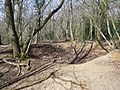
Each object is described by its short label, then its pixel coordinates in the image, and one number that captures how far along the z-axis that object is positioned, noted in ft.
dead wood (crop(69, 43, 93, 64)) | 19.93
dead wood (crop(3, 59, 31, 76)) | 13.99
